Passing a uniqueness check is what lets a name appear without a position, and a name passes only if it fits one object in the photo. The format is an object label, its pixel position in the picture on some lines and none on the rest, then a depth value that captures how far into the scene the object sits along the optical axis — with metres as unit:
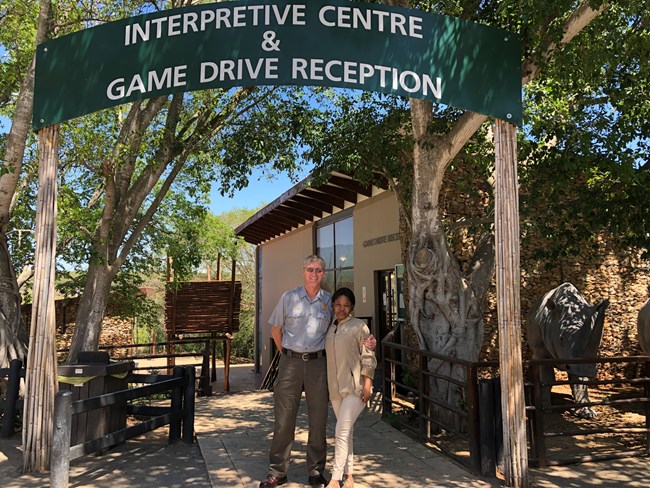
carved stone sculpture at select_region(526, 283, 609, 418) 8.02
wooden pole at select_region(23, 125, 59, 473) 5.38
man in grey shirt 4.89
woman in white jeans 4.70
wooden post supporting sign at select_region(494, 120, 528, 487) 4.99
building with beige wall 13.05
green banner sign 5.33
